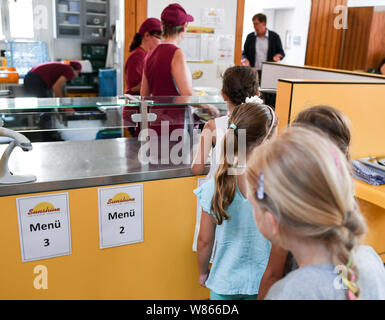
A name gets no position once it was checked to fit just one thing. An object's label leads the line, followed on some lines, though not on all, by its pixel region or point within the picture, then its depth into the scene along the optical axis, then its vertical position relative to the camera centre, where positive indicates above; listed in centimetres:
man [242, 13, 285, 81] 538 +7
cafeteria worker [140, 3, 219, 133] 227 -7
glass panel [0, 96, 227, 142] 175 -32
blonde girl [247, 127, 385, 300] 78 -32
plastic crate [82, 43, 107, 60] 854 -11
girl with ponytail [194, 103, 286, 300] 137 -61
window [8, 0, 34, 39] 807 +49
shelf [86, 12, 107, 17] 841 +66
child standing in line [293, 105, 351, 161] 141 -24
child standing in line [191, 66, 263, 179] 174 -21
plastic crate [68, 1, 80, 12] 820 +79
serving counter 168 -78
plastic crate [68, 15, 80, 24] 839 +53
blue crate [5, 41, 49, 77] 738 -20
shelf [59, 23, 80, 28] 834 +40
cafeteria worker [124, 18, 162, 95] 313 -6
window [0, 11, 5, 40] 800 +20
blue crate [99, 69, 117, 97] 771 -66
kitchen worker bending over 407 -36
